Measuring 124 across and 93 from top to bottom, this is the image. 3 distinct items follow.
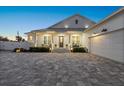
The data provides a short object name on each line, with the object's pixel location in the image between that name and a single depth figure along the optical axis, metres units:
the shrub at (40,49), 11.16
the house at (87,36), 5.83
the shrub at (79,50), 11.14
